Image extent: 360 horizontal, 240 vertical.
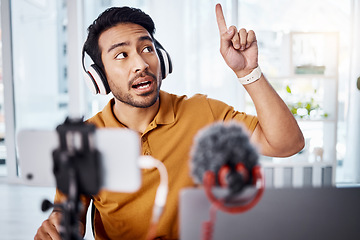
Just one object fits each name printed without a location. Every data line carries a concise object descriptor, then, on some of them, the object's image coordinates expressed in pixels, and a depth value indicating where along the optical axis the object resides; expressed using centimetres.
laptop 53
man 104
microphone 45
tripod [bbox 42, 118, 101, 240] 48
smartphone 48
